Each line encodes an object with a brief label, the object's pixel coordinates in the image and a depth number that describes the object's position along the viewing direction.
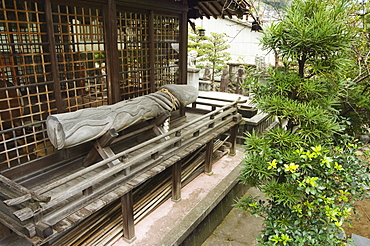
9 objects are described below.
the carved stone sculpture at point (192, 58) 17.58
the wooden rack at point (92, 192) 3.69
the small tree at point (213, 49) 18.03
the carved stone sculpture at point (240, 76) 15.99
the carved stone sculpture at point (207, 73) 17.72
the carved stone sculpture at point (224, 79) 16.44
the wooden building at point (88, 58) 4.99
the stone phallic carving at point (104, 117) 4.83
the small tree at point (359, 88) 4.91
